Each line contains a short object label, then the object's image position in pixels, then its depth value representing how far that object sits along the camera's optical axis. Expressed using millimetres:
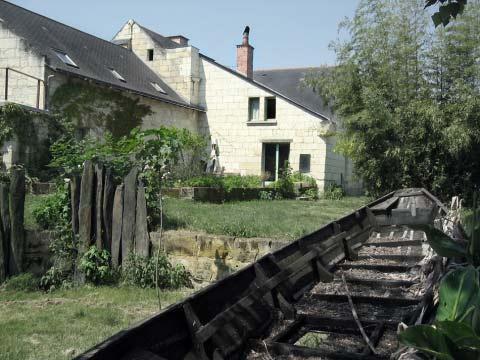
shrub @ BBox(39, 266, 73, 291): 6764
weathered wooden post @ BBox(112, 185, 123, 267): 6988
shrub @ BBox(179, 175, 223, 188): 14672
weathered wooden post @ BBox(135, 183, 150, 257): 6918
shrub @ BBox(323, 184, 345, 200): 20219
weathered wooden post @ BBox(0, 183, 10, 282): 6602
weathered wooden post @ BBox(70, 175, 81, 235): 7086
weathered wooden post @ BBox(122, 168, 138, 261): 6957
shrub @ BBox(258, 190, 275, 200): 17078
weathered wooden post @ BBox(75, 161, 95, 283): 7023
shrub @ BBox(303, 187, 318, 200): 19594
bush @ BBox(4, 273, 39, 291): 6484
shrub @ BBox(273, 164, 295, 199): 18328
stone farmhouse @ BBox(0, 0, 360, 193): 18734
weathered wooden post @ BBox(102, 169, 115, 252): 7039
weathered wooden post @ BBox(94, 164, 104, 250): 7013
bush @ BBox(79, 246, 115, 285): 6789
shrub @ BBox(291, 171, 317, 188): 20469
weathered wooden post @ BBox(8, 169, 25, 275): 6629
